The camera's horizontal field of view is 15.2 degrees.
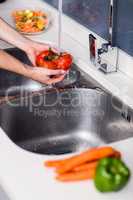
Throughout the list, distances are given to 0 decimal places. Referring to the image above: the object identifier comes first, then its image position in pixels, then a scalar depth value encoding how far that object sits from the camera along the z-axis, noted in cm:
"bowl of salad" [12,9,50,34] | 202
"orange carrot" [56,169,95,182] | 118
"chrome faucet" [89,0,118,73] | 168
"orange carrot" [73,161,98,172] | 118
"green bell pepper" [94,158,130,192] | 109
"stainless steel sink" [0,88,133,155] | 160
